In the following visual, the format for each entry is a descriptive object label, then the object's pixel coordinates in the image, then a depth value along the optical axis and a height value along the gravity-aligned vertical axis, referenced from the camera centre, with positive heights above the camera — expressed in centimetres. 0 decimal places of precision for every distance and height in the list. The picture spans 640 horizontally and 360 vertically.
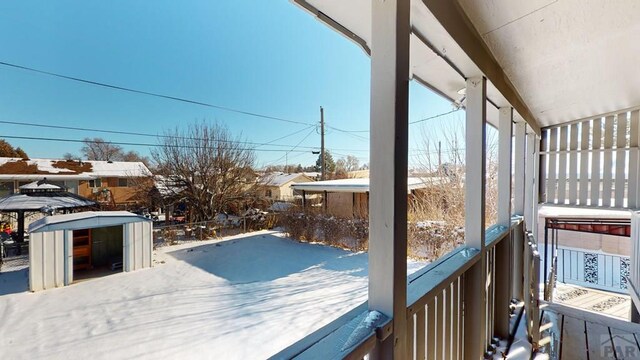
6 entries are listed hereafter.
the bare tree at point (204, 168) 991 +30
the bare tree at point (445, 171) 649 +16
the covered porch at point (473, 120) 70 +22
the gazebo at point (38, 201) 576 -55
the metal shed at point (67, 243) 468 -126
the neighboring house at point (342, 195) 812 -59
